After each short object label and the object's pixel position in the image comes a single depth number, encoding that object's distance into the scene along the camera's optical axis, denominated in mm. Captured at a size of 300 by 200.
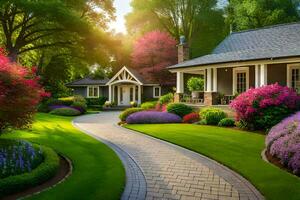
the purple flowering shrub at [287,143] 8295
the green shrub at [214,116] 18453
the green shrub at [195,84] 26703
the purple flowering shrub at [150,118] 19688
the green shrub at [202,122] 18583
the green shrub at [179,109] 21094
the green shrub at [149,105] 27200
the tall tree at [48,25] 22250
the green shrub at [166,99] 26234
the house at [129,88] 37719
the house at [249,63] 19234
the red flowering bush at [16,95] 8031
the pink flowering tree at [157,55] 38875
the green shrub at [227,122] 17625
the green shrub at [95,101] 40281
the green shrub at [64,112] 27172
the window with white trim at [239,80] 22344
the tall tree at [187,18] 46594
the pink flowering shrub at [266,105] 14984
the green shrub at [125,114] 20844
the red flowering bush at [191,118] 19844
